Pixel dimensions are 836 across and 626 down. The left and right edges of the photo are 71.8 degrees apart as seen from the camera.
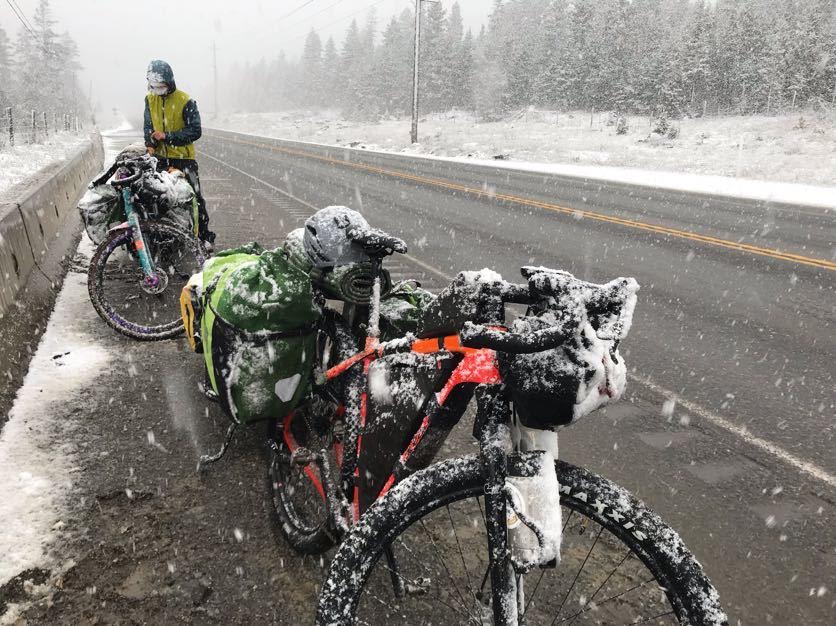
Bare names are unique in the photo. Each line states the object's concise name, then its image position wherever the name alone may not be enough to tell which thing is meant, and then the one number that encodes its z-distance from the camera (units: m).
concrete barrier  4.35
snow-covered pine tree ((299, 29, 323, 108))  118.38
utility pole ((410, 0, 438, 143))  36.06
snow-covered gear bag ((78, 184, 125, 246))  4.99
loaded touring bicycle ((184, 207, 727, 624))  1.37
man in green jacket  6.41
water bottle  1.36
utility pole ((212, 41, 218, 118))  100.24
